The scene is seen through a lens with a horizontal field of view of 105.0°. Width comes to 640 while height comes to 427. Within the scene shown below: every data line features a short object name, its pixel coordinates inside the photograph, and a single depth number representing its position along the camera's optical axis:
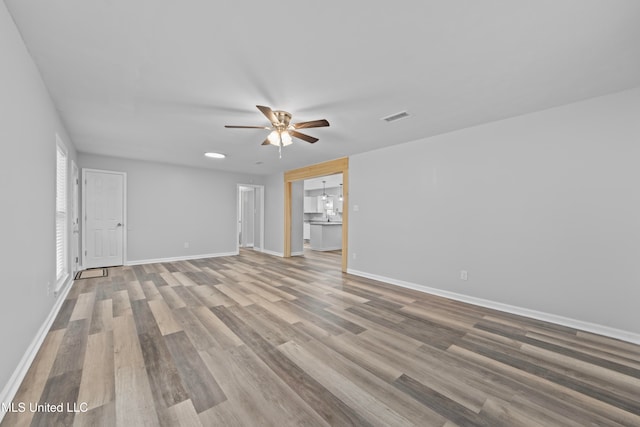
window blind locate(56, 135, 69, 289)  3.35
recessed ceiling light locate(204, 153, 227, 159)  5.05
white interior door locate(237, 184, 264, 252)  7.93
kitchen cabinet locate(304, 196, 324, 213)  10.83
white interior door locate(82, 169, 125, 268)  5.20
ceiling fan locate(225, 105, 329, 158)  2.72
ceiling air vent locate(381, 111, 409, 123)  3.03
